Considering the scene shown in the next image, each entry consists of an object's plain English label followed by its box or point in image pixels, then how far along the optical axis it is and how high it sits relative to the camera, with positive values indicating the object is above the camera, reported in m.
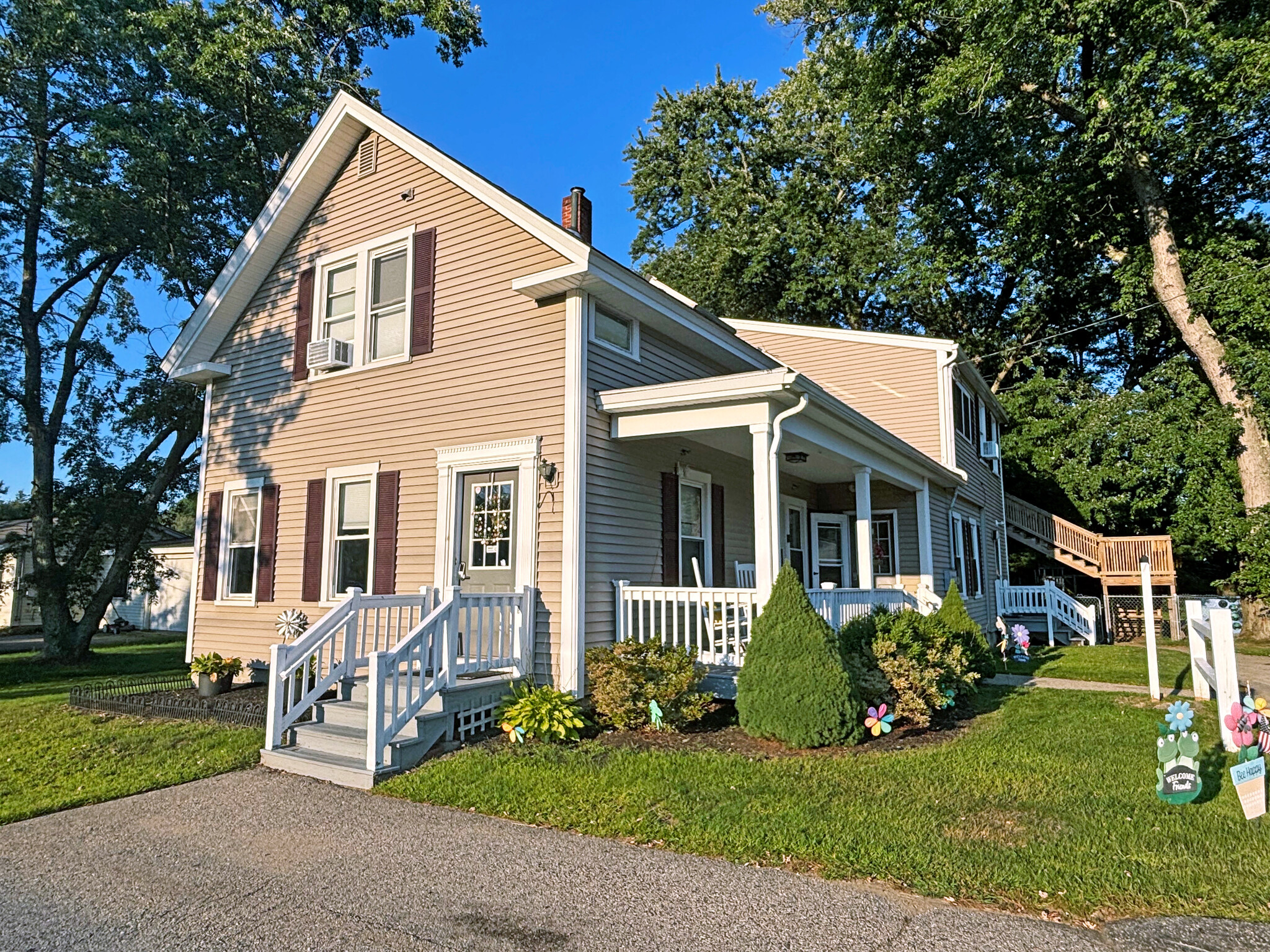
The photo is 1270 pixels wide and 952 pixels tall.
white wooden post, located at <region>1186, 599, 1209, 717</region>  7.17 -0.48
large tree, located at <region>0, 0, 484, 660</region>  15.30 +8.17
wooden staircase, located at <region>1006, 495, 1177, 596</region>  18.56 +0.94
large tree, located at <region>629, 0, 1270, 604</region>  17.47 +10.91
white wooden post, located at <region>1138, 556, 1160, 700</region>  8.67 -0.61
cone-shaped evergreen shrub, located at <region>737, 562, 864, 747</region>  6.45 -0.82
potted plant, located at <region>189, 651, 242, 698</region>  9.26 -1.04
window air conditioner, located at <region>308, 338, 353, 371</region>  9.86 +2.92
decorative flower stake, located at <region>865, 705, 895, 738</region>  6.70 -1.15
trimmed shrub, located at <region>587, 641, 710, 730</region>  7.07 -0.91
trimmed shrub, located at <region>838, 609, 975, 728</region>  7.28 -0.74
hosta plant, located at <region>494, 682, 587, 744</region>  6.81 -1.14
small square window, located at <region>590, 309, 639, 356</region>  8.53 +2.83
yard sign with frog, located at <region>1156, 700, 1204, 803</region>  4.79 -1.09
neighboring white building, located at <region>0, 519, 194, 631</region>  24.95 -0.46
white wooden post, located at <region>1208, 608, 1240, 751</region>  5.84 -0.60
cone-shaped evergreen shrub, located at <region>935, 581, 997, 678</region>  9.70 -0.54
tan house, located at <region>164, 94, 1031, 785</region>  7.47 +1.58
